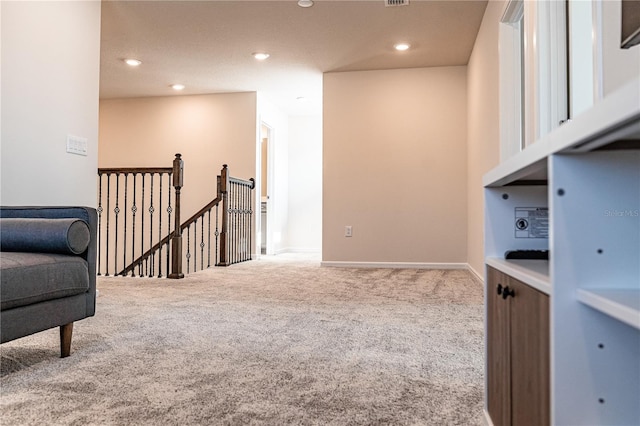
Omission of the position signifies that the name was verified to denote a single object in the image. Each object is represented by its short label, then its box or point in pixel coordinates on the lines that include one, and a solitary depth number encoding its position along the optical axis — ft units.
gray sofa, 4.74
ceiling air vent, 11.64
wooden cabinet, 2.16
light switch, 9.70
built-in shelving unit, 1.81
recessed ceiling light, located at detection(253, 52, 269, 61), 15.37
